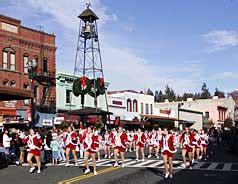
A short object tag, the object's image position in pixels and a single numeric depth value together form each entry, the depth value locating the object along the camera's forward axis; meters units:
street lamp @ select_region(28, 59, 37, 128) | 25.92
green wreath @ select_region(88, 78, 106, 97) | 44.59
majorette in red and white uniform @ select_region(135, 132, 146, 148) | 25.23
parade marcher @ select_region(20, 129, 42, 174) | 18.41
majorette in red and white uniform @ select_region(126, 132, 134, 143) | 29.97
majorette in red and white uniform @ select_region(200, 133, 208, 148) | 25.13
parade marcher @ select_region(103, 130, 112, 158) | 26.03
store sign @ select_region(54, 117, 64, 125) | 40.95
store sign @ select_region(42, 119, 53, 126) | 42.47
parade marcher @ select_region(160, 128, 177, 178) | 16.72
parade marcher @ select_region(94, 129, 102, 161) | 18.04
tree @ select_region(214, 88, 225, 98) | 144.15
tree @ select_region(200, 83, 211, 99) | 154.34
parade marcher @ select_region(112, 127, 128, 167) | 20.63
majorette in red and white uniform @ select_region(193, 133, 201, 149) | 21.62
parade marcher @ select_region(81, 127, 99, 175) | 17.83
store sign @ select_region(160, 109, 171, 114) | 71.47
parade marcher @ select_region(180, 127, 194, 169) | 20.10
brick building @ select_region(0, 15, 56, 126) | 40.75
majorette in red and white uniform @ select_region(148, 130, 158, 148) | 27.31
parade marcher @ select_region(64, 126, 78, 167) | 21.07
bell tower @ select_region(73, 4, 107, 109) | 43.72
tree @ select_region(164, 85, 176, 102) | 146.38
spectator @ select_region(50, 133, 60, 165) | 22.48
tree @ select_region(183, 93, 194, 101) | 155.25
